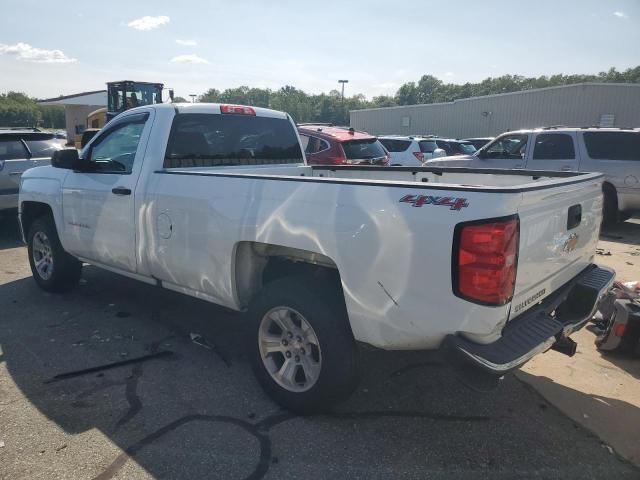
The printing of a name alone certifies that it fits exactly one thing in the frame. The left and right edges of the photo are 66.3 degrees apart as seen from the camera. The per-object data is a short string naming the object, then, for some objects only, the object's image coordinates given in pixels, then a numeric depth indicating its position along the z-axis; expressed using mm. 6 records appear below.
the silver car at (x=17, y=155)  7969
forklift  19203
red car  10172
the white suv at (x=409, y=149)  15102
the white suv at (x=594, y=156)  9000
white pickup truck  2346
